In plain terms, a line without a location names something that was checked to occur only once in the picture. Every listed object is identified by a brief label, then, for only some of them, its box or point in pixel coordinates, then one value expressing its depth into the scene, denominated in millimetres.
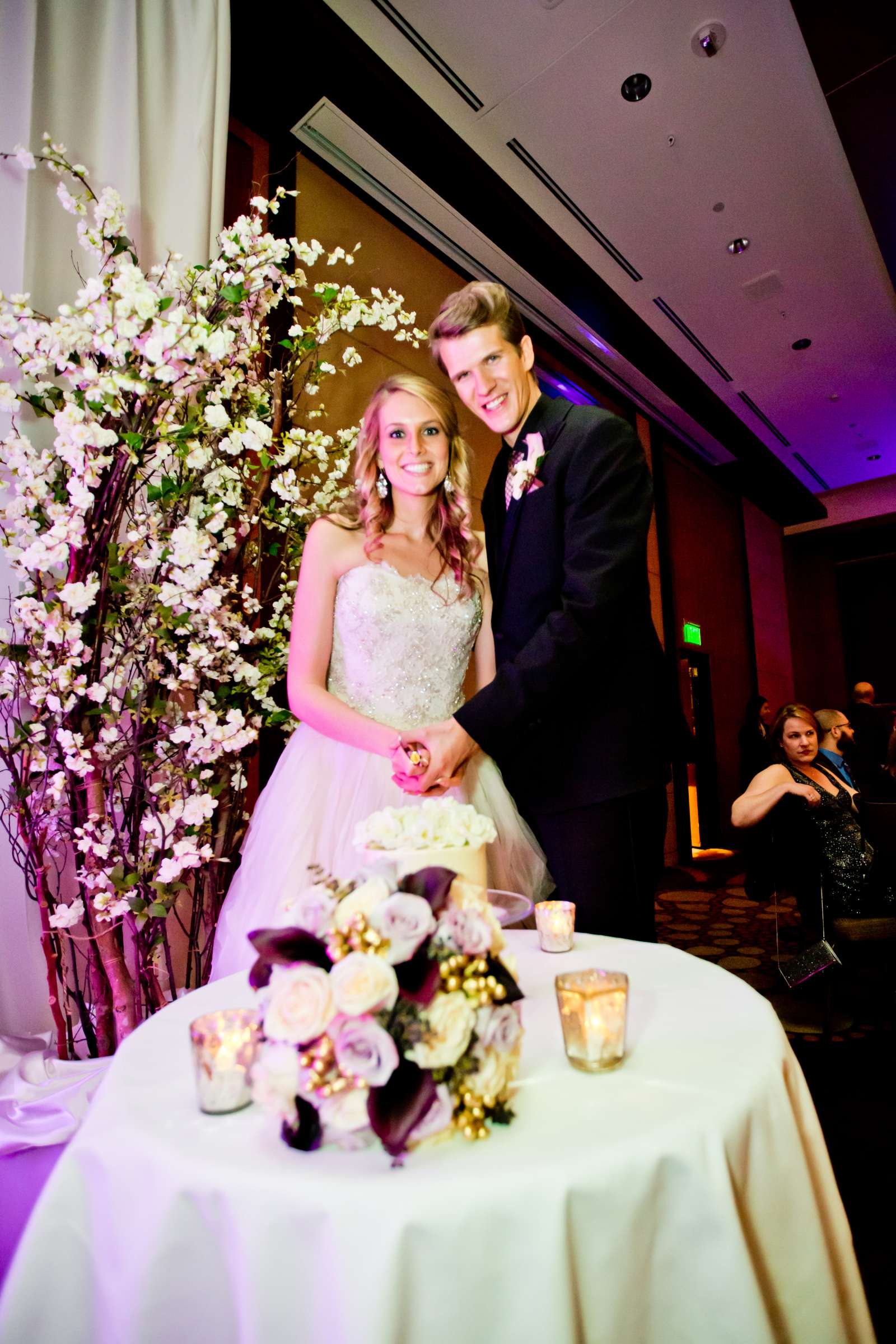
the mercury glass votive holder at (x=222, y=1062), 742
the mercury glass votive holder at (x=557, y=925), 1217
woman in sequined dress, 3109
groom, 1513
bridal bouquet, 660
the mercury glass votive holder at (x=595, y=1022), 787
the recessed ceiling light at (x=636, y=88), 3766
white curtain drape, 2006
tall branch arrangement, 1681
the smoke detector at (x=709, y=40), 3508
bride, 1754
